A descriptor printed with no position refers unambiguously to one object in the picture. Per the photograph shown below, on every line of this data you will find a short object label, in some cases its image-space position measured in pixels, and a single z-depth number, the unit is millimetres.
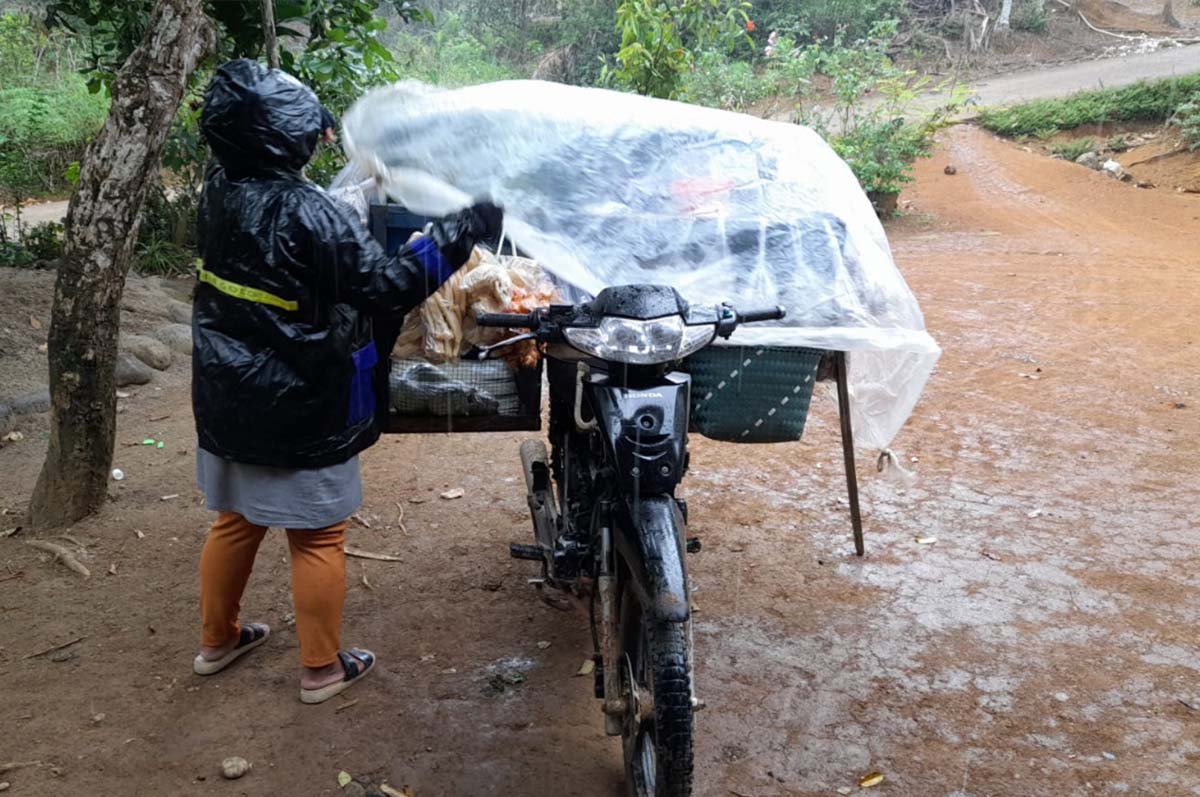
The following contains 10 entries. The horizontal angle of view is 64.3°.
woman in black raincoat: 2305
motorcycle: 2057
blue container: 2855
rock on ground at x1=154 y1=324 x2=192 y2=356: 6598
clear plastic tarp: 2689
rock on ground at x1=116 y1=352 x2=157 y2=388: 5895
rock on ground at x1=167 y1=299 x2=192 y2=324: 7055
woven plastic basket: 2779
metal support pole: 3055
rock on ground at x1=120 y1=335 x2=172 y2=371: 6195
